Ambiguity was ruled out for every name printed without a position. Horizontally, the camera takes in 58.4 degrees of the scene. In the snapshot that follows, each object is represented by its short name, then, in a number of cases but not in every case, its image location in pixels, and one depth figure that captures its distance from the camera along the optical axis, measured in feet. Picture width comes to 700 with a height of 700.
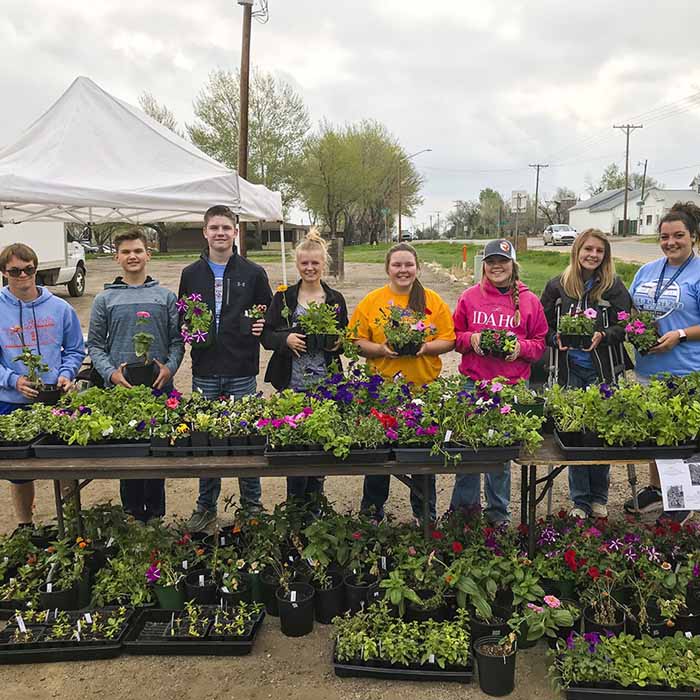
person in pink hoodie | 11.64
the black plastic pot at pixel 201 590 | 10.44
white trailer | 47.21
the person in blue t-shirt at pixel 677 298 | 12.00
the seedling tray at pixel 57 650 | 9.47
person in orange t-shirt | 11.72
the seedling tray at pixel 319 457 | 9.46
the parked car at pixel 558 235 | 154.39
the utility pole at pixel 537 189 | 246.68
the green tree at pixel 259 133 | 120.37
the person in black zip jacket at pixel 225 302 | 12.20
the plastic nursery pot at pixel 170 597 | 10.40
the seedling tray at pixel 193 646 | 9.60
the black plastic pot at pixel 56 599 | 10.43
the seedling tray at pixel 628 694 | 8.00
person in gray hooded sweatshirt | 11.94
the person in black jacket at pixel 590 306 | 12.26
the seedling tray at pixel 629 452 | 9.46
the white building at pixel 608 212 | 240.44
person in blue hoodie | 11.65
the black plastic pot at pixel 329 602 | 10.32
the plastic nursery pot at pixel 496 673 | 8.60
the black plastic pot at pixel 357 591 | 10.18
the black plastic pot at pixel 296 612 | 10.00
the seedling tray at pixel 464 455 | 9.34
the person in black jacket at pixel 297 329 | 11.64
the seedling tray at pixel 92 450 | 9.96
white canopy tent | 17.28
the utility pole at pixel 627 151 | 203.18
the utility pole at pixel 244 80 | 47.34
